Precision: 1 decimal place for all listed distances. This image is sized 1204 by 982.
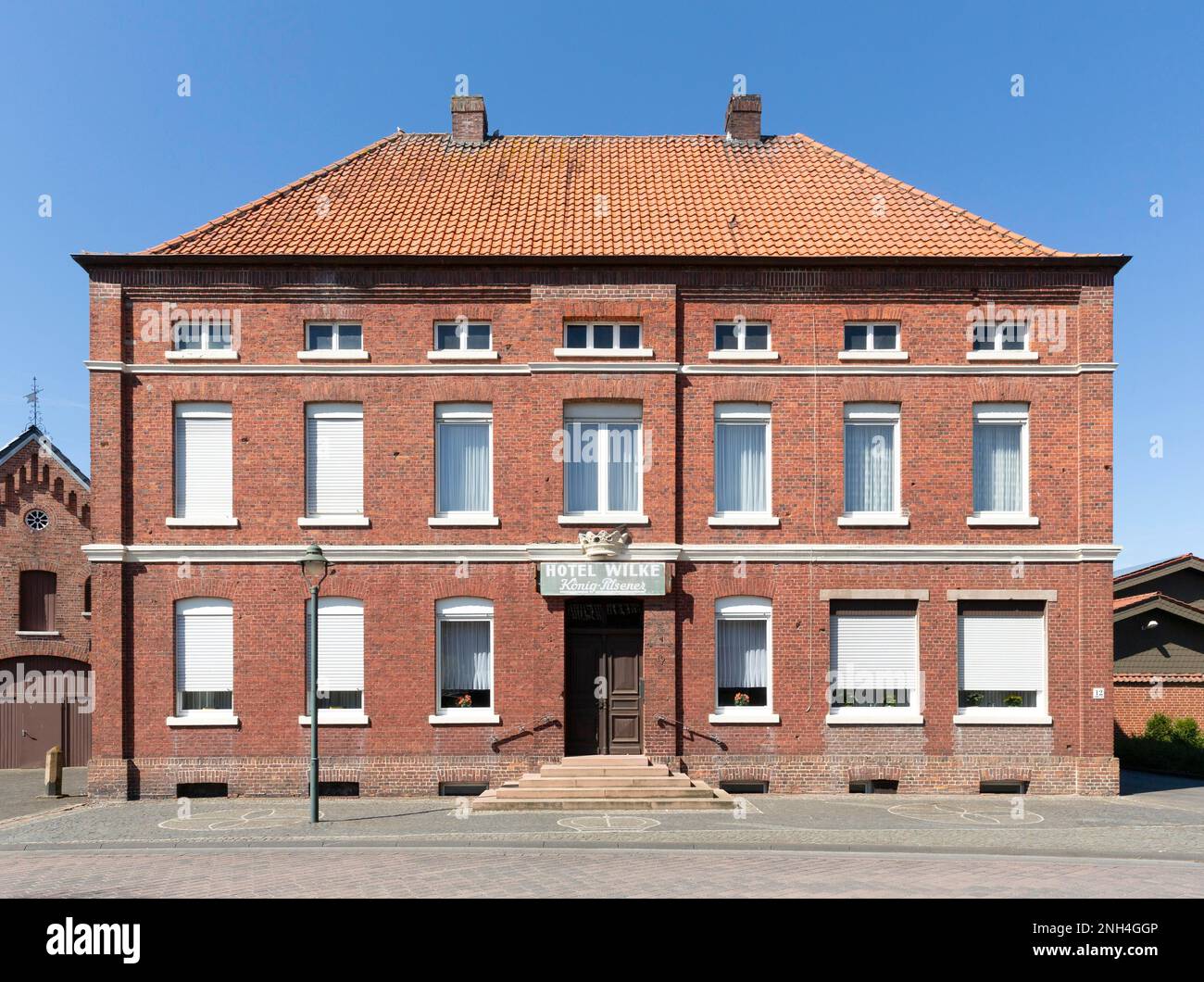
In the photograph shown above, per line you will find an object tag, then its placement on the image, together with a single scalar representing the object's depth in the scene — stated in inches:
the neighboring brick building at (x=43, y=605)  1053.2
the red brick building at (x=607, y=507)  753.0
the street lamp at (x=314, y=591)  636.7
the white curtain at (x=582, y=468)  771.4
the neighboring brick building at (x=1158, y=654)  991.0
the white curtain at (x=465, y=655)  764.0
